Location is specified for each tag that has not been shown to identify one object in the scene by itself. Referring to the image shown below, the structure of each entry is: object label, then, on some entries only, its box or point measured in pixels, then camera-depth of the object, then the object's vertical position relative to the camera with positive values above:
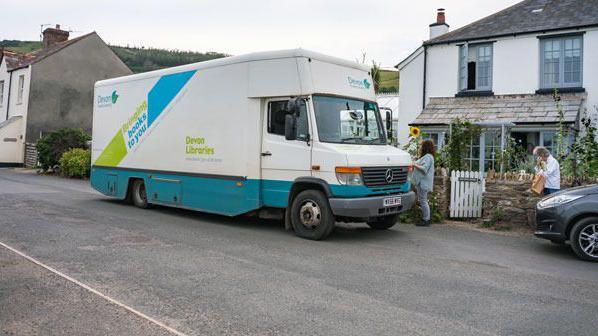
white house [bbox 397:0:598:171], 17.36 +4.55
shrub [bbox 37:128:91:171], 26.11 +1.60
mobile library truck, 8.35 +0.74
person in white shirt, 10.06 +0.44
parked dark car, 7.71 -0.41
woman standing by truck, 10.57 +0.27
